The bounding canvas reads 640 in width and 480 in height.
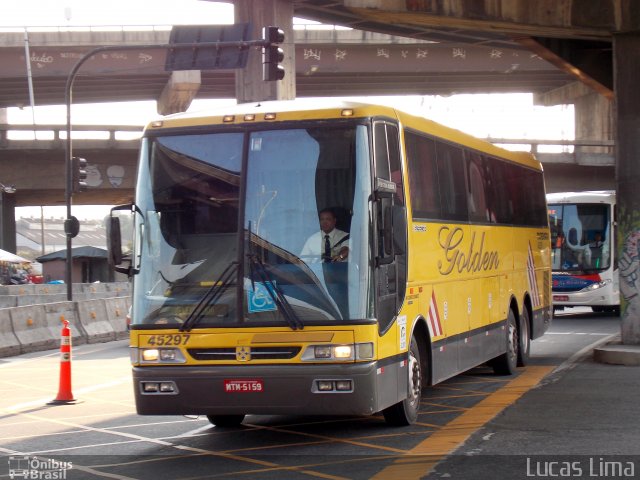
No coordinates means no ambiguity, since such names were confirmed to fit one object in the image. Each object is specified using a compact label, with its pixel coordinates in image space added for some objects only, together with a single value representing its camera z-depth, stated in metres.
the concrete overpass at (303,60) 56.12
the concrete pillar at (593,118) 63.44
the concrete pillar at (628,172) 17.73
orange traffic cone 14.61
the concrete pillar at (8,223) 55.12
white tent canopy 50.38
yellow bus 10.23
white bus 30.88
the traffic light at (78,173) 31.39
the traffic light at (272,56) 22.86
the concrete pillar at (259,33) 34.94
